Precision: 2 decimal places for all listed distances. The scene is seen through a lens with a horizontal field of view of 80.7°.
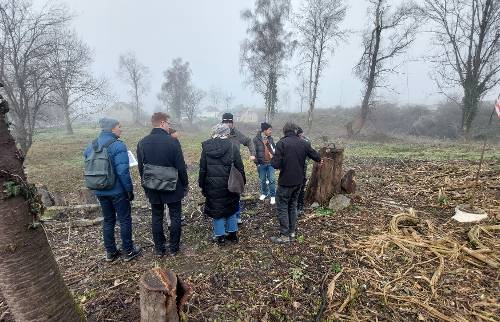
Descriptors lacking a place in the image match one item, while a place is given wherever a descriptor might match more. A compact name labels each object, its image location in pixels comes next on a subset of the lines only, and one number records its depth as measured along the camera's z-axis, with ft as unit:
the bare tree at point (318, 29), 80.12
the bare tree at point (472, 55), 60.90
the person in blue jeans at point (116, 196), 14.19
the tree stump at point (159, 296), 8.36
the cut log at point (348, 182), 21.40
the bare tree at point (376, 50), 72.38
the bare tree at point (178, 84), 167.22
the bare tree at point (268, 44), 83.25
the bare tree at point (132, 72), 188.75
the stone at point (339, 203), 20.43
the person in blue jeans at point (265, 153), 21.77
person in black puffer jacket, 15.56
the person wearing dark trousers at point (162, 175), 14.24
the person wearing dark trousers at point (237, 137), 19.57
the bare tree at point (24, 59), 36.91
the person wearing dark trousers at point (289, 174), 16.38
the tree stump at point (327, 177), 20.65
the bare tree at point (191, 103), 165.20
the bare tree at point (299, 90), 169.25
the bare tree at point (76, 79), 41.60
